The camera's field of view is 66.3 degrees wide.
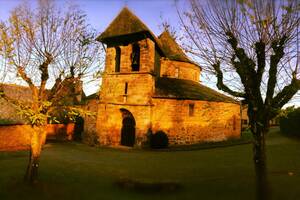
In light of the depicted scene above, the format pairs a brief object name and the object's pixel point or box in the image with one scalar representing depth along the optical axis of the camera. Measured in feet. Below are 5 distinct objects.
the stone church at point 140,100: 64.69
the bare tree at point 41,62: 27.84
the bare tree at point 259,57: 22.03
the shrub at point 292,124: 69.08
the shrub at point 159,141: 61.16
